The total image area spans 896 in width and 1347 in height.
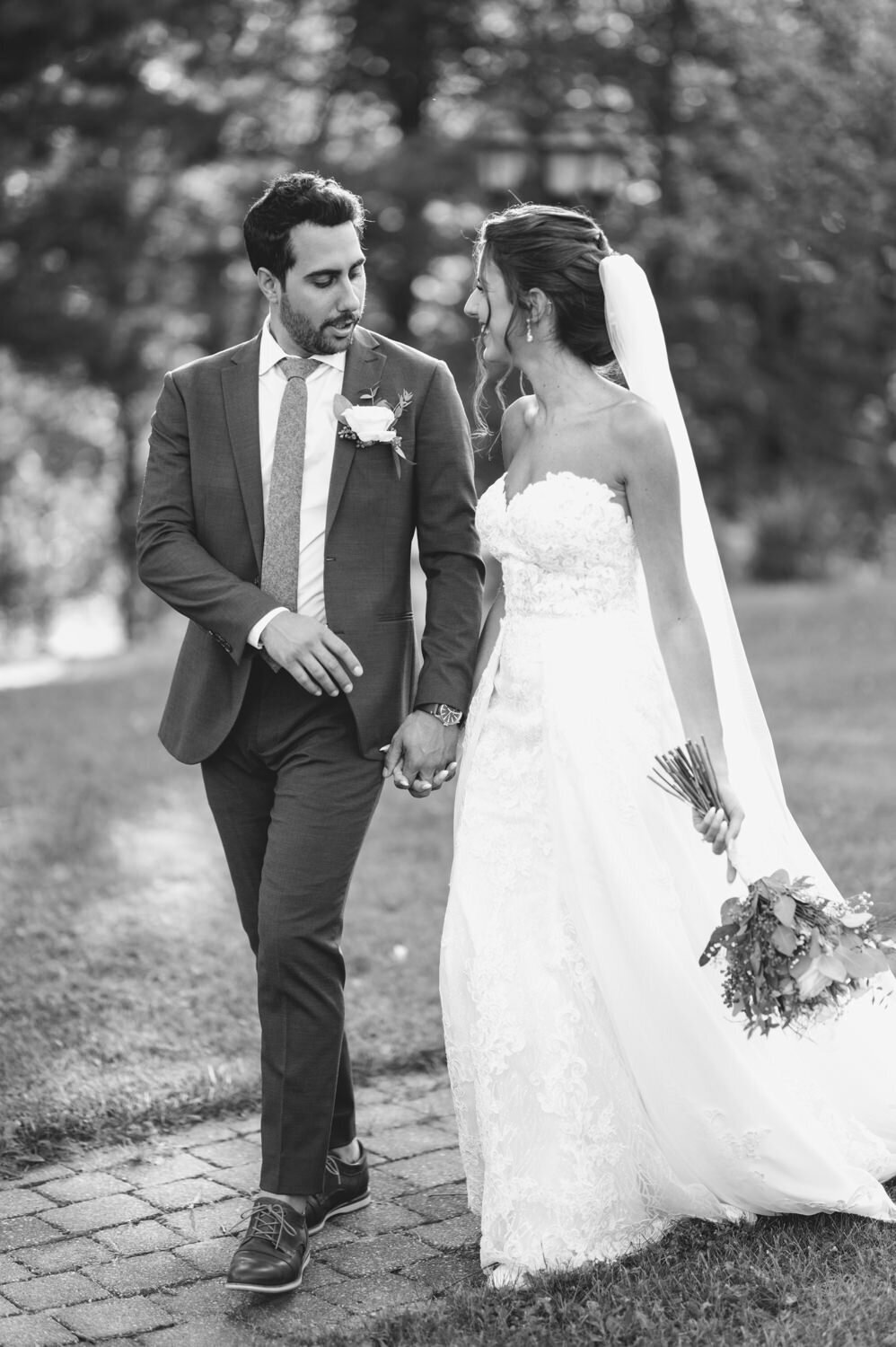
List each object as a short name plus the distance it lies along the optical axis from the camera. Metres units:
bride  3.65
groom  3.70
